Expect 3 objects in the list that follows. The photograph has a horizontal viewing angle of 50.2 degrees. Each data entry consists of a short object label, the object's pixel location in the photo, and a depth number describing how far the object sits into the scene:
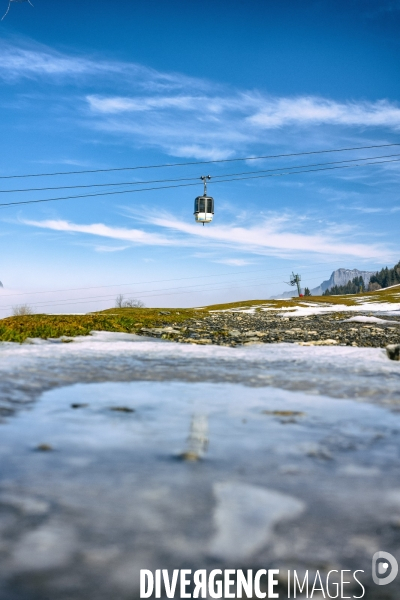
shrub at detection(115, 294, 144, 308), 99.66
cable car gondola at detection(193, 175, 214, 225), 29.28
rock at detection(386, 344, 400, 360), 7.80
